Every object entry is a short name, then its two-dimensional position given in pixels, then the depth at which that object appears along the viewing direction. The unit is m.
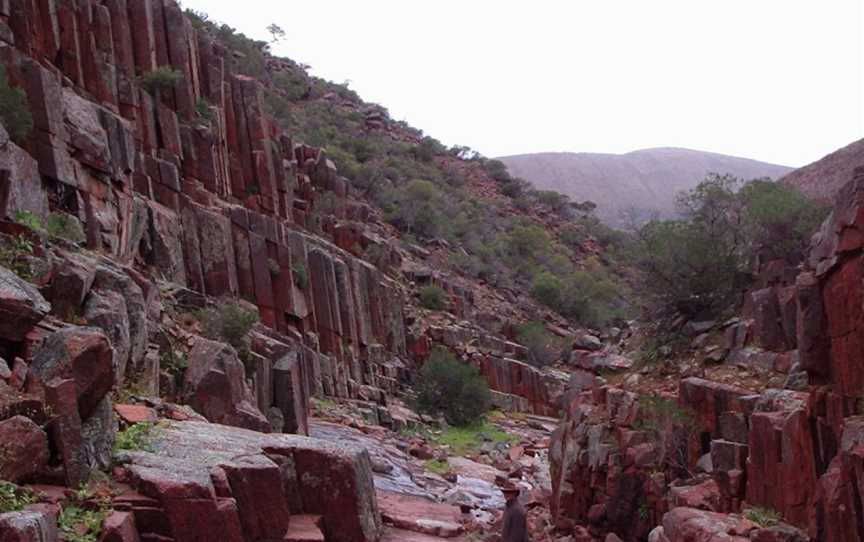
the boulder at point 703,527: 9.14
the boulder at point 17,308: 8.99
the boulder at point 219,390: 14.23
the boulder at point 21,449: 7.24
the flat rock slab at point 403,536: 11.55
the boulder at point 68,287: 11.59
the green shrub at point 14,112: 16.58
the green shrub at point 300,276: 29.88
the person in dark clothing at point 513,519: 10.85
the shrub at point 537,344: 42.94
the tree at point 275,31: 78.44
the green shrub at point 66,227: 16.03
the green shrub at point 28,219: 12.90
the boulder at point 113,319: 11.94
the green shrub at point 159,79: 27.12
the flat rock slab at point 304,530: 9.38
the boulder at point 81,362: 8.27
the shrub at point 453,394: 32.56
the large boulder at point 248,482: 8.28
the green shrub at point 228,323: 19.14
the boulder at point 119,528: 7.42
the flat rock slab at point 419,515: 12.83
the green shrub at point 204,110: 29.55
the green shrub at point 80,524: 7.14
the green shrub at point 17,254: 11.18
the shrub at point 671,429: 13.93
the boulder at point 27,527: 6.18
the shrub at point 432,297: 41.25
